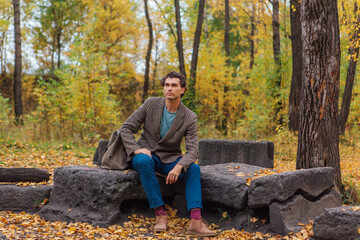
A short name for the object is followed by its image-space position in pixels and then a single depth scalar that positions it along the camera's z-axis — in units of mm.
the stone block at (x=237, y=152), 7020
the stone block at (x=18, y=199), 4895
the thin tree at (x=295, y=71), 9133
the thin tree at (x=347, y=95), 11531
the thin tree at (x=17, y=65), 12805
